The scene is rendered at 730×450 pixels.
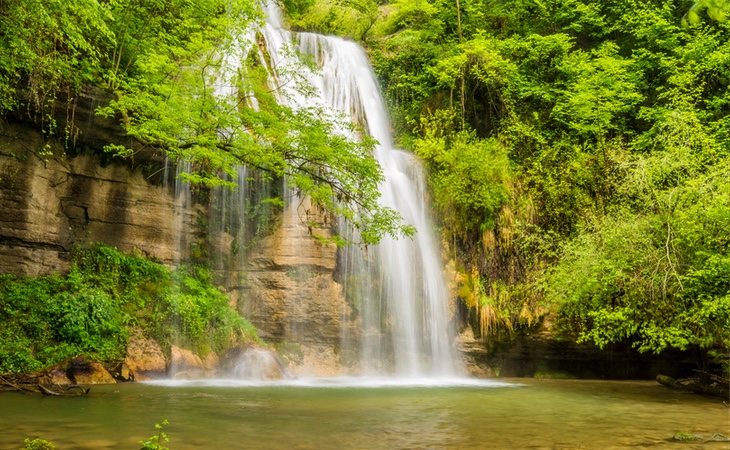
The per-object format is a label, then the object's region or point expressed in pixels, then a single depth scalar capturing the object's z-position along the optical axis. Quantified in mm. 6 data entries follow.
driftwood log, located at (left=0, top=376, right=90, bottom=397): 9141
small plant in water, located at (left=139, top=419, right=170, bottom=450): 4361
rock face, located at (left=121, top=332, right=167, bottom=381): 12312
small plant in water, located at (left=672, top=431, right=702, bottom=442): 6664
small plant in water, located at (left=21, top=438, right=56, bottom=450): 4691
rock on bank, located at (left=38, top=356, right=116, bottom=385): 11109
